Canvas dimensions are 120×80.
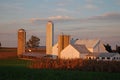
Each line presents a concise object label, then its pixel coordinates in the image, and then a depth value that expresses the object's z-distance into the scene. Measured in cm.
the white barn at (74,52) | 7644
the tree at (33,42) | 15300
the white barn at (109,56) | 7231
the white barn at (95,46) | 8381
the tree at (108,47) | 9331
